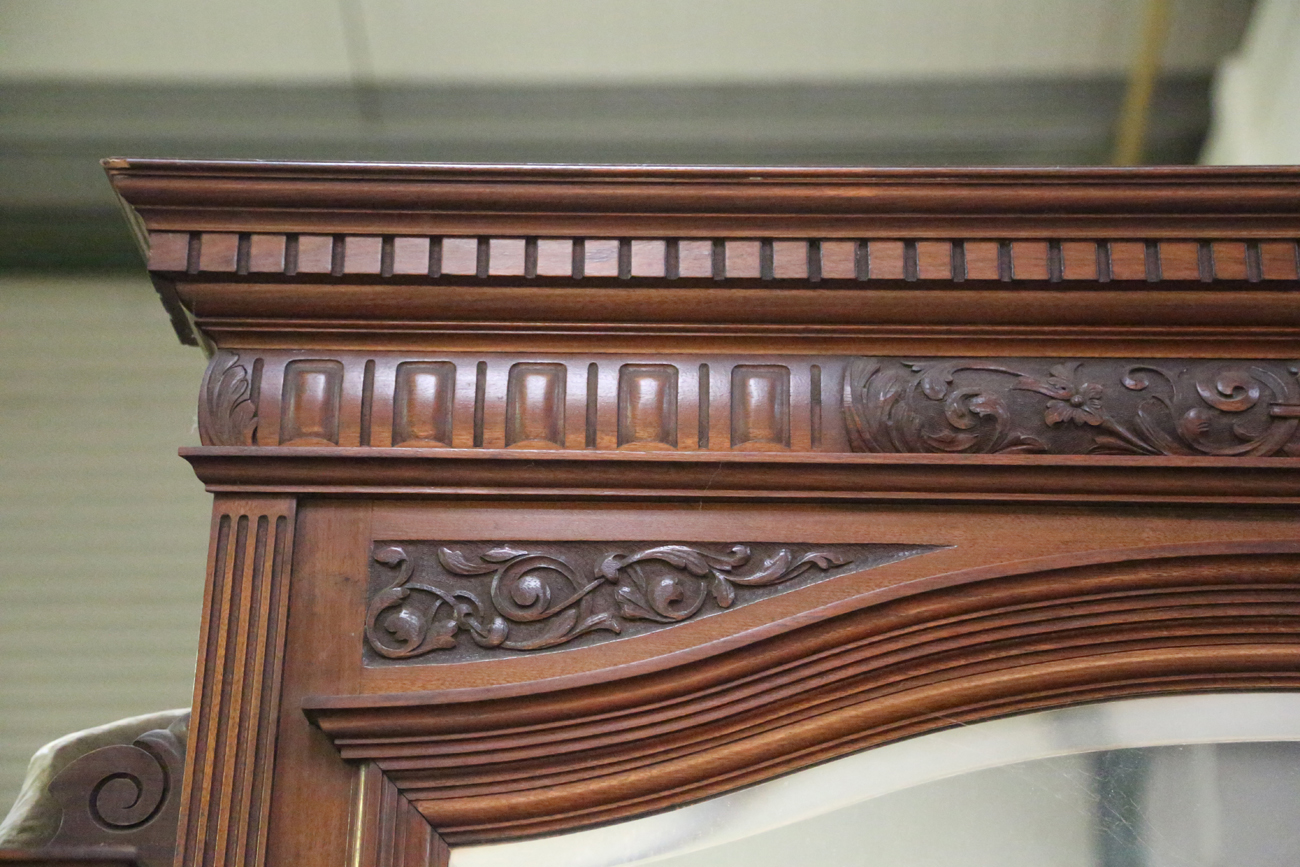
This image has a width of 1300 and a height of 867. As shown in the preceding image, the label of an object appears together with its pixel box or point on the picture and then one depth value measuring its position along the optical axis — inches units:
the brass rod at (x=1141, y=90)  117.3
